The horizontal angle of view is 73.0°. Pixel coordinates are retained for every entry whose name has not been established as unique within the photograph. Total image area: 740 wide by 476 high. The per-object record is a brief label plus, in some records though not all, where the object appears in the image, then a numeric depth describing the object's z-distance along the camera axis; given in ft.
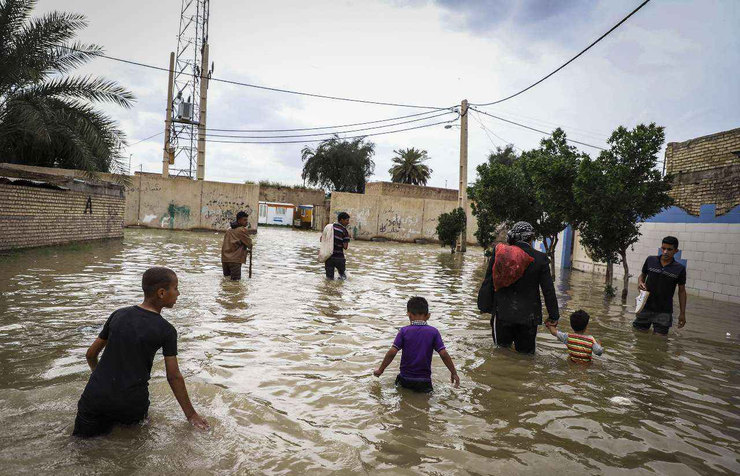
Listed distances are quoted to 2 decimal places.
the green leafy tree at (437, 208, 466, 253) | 80.12
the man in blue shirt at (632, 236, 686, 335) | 23.94
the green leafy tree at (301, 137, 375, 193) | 193.57
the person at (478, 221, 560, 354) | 19.31
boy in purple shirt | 15.17
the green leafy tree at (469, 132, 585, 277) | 41.04
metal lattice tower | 104.99
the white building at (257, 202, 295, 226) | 162.20
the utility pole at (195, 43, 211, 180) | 98.63
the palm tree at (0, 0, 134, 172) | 37.70
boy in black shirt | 10.87
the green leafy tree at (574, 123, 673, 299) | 35.22
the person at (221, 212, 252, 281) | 34.63
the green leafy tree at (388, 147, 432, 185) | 204.13
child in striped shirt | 19.27
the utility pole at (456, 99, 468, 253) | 82.79
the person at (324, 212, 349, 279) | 38.40
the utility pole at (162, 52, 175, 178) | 108.99
